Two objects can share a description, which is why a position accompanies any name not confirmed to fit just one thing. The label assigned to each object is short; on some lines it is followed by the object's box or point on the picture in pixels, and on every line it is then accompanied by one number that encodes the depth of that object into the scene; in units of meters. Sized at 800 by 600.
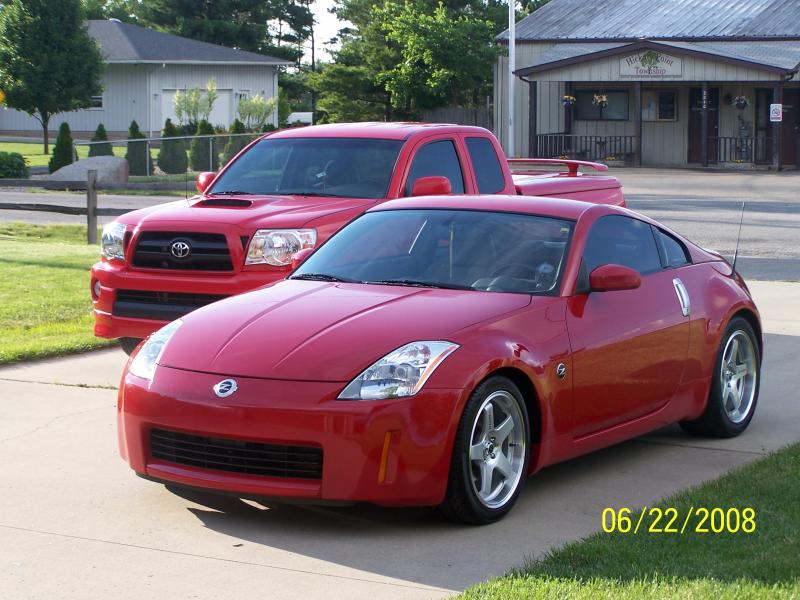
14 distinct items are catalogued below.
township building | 42.97
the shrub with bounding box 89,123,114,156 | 38.03
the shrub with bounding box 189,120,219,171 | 36.75
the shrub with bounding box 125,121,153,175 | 37.16
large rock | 34.97
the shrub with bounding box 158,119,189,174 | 37.25
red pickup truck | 9.22
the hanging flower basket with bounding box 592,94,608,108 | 46.13
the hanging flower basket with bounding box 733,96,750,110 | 43.69
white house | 59.72
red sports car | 5.59
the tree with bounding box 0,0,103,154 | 48.47
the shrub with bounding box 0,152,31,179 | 35.16
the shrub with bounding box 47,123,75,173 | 37.94
